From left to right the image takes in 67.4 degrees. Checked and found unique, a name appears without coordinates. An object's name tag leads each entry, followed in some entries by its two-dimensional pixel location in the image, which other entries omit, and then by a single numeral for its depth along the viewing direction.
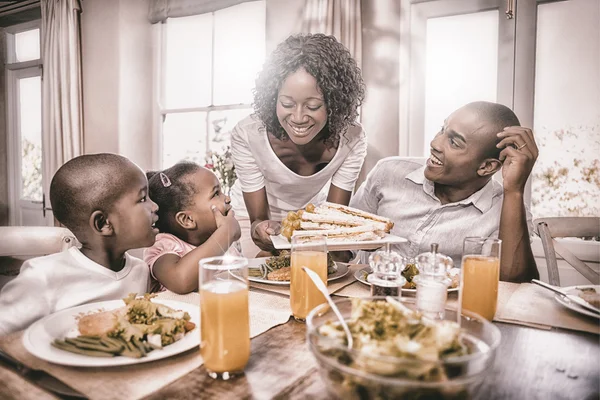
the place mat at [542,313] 0.98
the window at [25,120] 3.61
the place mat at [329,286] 1.24
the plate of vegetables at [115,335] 0.74
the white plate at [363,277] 1.17
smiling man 1.58
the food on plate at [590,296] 1.04
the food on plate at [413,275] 1.21
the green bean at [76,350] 0.75
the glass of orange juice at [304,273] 0.99
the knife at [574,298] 1.01
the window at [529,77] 2.20
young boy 1.10
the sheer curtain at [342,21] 2.66
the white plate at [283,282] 1.27
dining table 0.67
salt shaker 0.91
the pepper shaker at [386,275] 0.97
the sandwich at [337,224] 1.42
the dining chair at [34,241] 1.62
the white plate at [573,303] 1.00
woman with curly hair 2.00
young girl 1.49
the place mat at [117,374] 0.66
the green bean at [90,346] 0.76
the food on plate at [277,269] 1.31
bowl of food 0.52
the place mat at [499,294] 1.01
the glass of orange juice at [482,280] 1.02
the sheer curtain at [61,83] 3.62
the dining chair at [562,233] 1.67
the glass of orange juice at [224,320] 0.71
